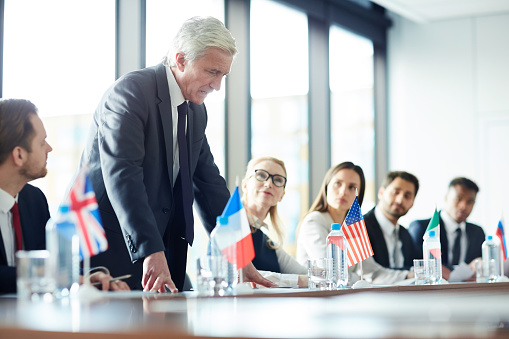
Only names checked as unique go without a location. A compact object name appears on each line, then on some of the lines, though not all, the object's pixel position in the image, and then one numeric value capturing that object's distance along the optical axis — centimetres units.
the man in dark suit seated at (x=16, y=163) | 232
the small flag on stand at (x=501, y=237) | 479
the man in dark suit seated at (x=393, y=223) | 479
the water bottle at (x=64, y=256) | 193
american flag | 330
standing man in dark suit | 261
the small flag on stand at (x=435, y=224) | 376
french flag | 240
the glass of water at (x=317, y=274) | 278
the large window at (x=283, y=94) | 652
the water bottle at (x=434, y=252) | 347
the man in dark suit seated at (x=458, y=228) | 554
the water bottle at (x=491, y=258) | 438
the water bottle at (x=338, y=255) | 300
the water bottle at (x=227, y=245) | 236
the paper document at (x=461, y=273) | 470
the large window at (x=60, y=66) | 414
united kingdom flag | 202
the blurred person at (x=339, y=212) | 423
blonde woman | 380
